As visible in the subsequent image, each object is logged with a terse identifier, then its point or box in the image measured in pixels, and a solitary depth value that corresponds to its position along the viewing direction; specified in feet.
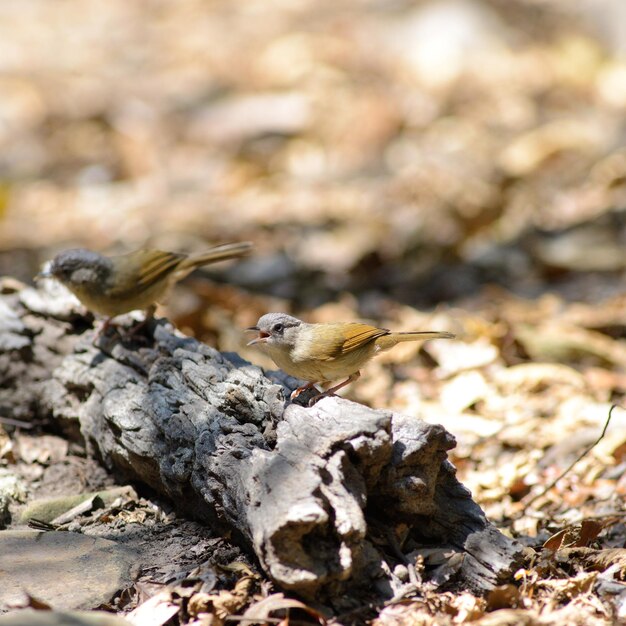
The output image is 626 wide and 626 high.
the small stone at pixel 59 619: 17.89
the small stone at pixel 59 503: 27.69
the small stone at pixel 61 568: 22.38
